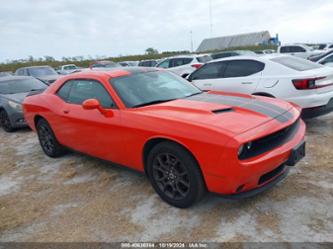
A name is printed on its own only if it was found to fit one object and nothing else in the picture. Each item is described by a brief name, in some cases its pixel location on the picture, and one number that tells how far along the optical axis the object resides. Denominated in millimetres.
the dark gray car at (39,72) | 14636
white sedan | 5363
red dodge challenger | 2783
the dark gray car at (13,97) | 7465
